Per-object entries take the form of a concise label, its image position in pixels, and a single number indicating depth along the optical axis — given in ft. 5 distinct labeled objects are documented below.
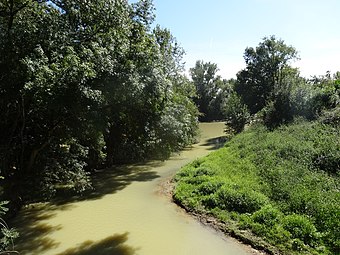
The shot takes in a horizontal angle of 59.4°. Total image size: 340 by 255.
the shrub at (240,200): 31.37
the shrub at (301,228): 24.55
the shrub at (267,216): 27.53
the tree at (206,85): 192.54
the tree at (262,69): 136.36
